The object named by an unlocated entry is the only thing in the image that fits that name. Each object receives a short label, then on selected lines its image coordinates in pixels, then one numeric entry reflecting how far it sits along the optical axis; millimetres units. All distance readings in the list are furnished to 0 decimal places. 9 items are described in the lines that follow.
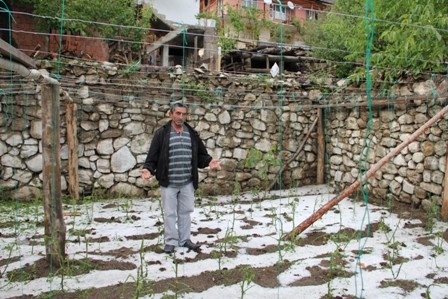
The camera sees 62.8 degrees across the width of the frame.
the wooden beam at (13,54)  2777
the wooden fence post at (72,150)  5449
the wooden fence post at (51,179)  2973
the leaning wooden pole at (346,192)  3449
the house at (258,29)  10961
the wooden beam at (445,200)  4305
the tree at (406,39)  3678
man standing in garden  3385
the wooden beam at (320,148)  6863
